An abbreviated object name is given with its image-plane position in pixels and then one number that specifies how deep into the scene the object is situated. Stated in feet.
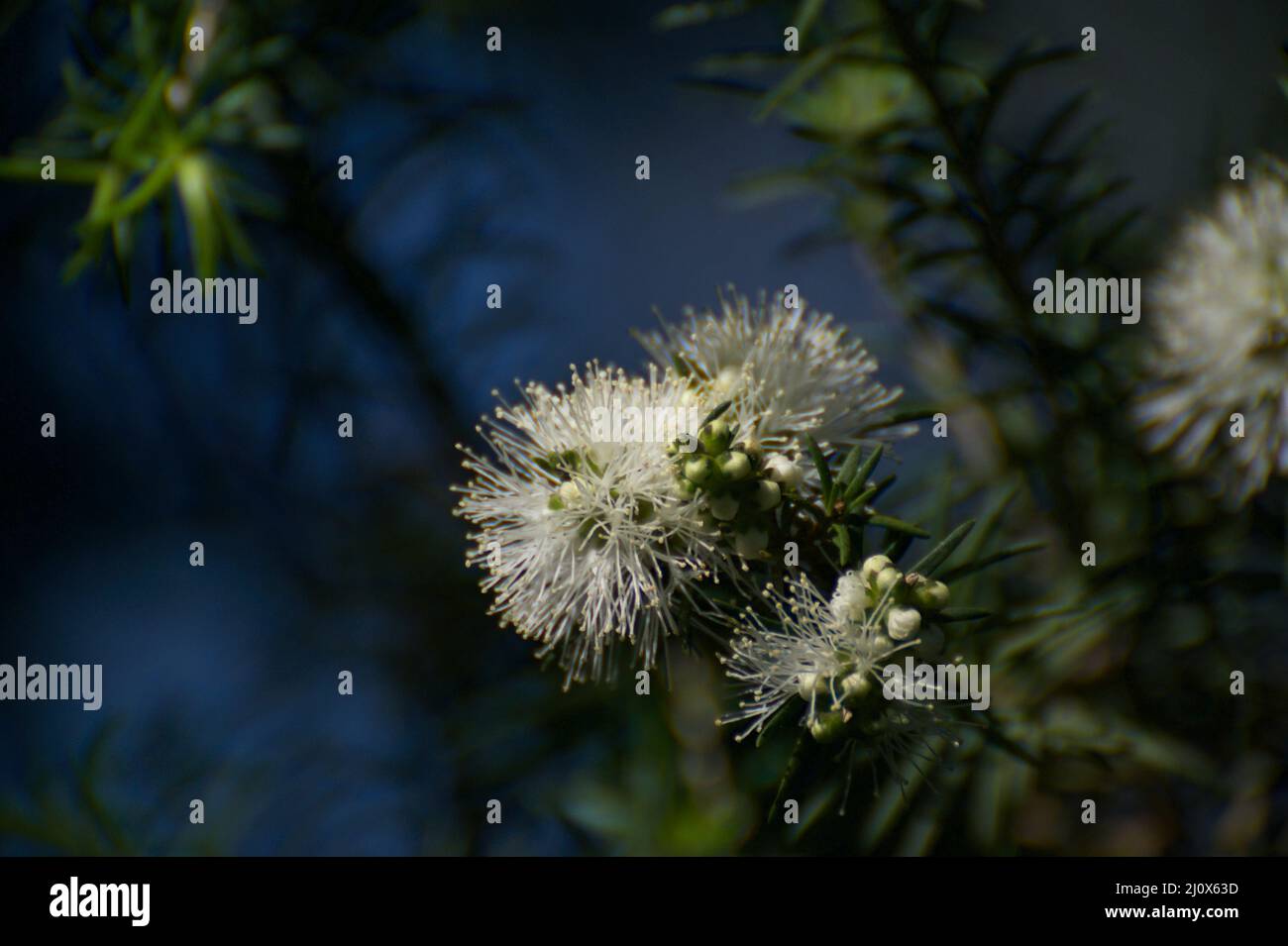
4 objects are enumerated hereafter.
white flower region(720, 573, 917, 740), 1.10
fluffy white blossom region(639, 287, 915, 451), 1.14
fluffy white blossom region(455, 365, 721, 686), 1.12
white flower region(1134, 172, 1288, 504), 1.22
